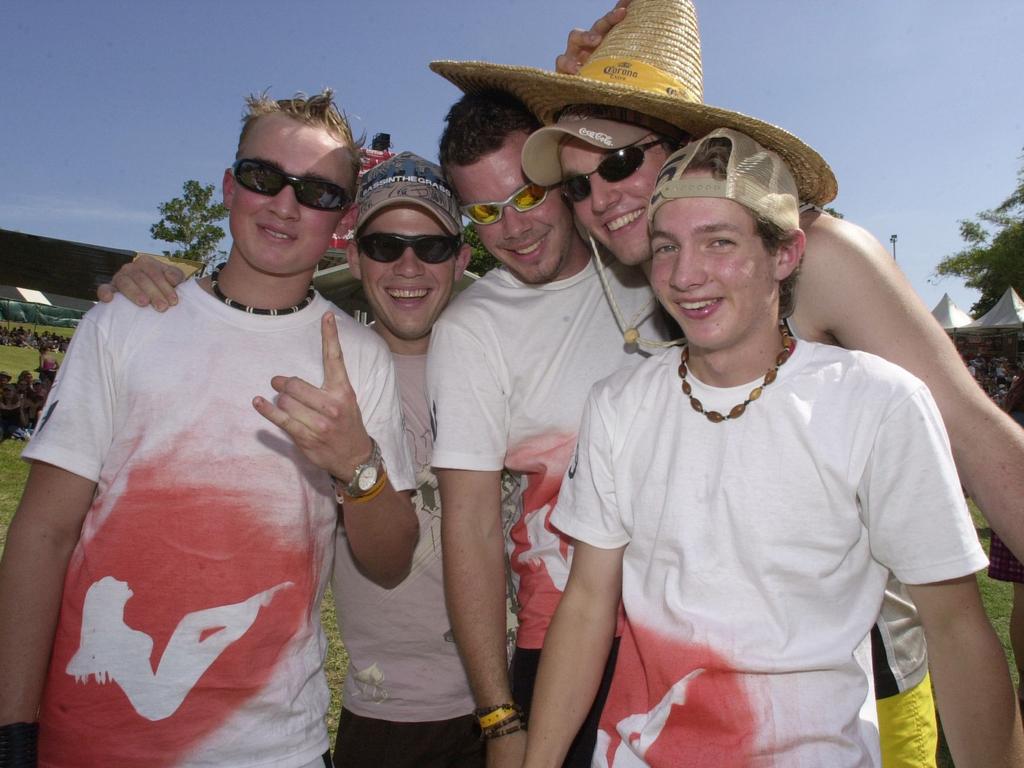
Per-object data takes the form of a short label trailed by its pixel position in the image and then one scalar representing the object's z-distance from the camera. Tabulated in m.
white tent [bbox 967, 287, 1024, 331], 29.48
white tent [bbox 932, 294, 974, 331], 33.34
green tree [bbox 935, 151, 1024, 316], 41.78
